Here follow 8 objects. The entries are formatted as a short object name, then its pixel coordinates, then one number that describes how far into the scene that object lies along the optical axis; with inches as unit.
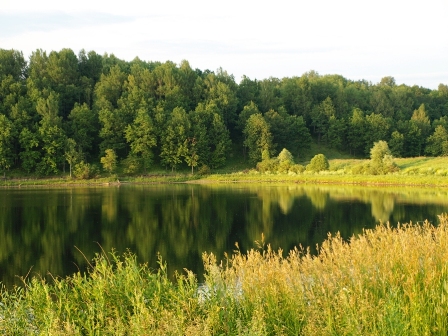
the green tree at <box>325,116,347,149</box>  3715.6
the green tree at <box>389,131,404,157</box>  3659.0
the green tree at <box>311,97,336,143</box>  3894.2
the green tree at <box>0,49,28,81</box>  3390.7
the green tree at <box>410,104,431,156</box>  3878.0
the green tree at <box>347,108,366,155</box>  3752.5
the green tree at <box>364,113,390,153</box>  3708.2
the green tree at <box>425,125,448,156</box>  3801.7
